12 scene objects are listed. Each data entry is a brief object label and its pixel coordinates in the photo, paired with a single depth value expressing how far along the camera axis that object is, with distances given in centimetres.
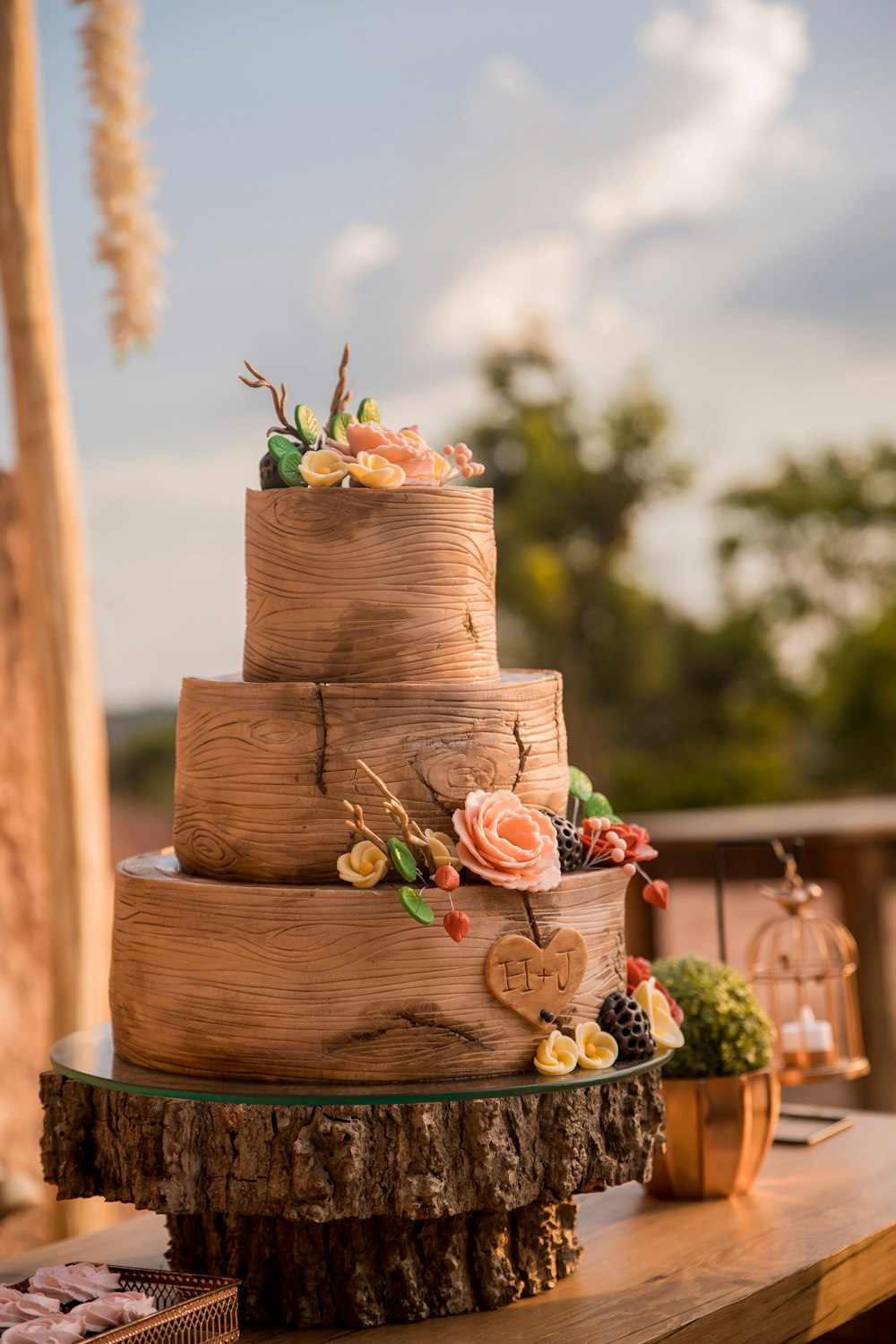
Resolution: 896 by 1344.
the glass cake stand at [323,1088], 192
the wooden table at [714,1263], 205
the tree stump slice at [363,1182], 194
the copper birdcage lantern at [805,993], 282
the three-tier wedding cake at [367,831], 198
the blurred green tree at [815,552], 1534
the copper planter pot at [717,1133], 253
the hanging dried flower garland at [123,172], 416
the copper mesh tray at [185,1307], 173
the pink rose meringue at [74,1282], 188
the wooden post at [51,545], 416
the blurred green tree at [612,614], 1484
